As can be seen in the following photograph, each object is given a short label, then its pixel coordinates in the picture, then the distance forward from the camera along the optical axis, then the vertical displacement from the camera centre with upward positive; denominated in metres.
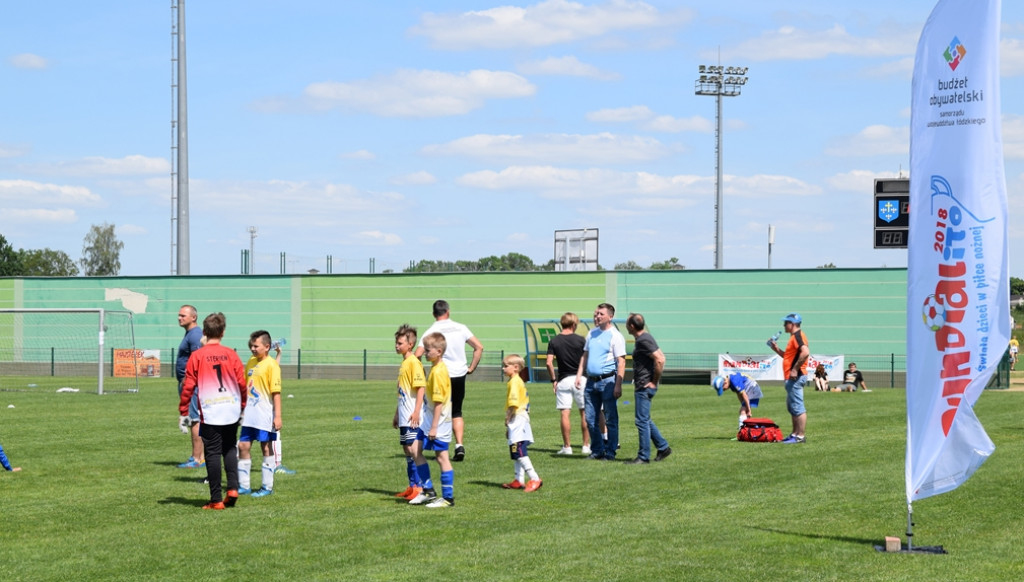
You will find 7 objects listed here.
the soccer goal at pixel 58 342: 51.88 -3.07
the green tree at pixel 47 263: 126.56 +1.24
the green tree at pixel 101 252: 128.50 +2.50
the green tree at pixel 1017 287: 131.45 -0.62
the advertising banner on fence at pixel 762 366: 41.66 -3.16
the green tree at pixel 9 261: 123.00 +1.37
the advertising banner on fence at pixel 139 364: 48.59 -3.73
